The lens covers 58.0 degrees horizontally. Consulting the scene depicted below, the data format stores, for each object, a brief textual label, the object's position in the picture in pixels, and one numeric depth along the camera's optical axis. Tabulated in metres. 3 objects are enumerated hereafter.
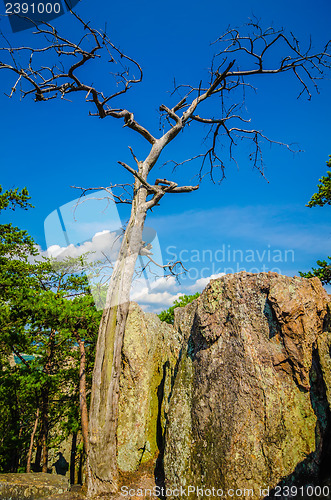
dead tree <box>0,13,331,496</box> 6.02
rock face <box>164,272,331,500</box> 4.43
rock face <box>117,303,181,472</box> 6.48
